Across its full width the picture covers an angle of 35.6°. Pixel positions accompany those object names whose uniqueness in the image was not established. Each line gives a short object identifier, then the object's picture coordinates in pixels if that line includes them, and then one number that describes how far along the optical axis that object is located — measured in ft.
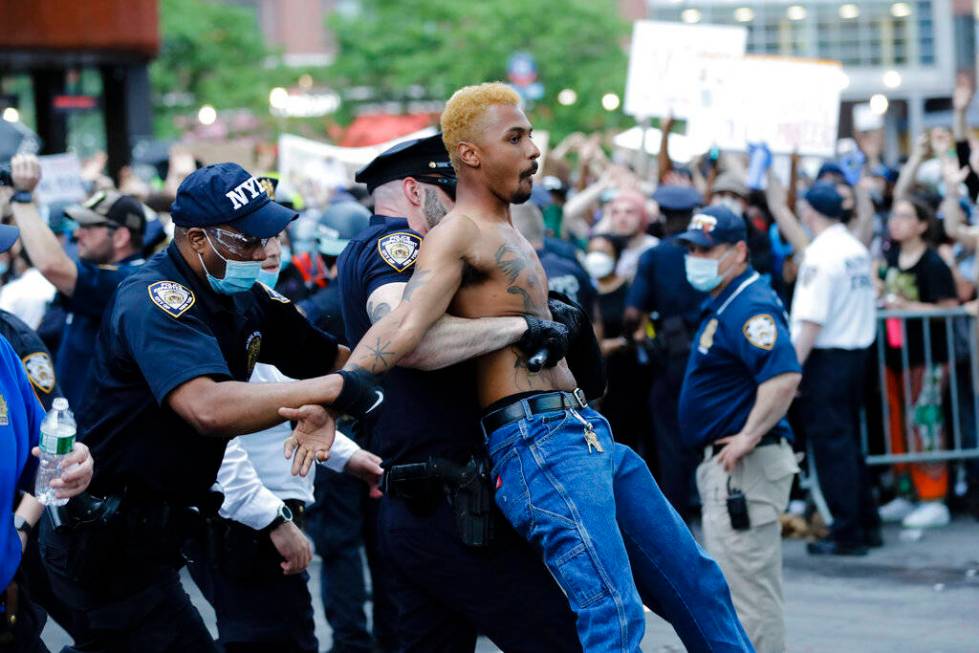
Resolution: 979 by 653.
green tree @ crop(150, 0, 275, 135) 142.51
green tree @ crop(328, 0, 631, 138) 128.77
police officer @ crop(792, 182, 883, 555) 30.71
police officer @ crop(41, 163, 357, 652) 14.12
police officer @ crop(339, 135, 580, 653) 14.76
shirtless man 14.17
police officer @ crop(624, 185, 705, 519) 31.63
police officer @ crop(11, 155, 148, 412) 23.95
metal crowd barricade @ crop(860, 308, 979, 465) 34.04
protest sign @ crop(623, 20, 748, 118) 41.52
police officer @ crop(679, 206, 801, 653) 21.56
